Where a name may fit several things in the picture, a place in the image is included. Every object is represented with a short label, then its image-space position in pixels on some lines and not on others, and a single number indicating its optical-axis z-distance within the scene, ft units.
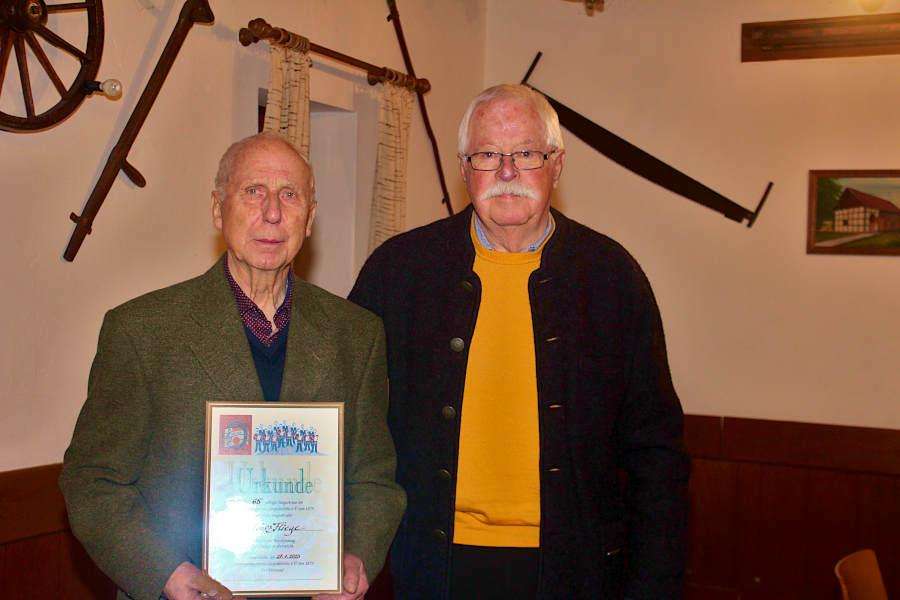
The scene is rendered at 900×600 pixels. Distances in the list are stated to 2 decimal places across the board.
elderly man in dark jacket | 6.46
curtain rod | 11.36
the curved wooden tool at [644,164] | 16.88
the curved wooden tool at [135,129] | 9.25
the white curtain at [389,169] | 14.10
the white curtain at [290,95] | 11.60
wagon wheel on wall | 8.34
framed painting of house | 15.96
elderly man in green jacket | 5.28
